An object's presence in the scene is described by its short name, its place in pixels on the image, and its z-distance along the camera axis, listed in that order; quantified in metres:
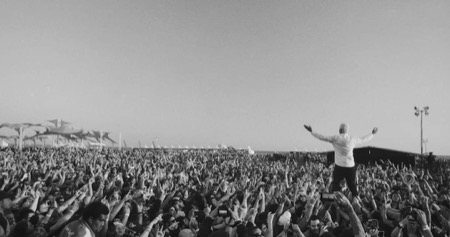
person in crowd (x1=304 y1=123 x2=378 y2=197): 7.60
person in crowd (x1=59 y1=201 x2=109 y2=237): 3.46
